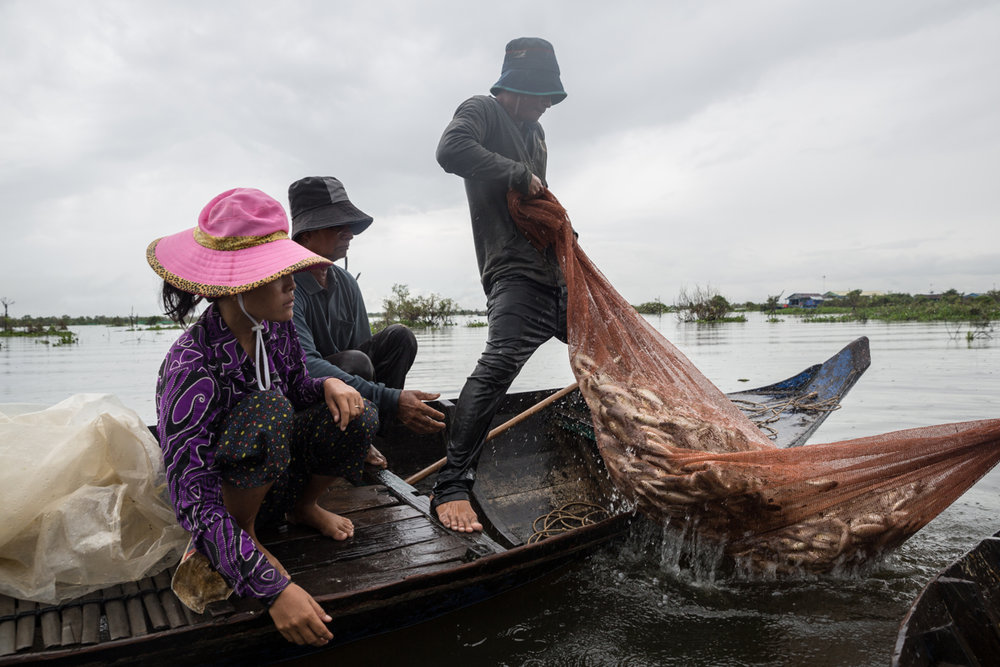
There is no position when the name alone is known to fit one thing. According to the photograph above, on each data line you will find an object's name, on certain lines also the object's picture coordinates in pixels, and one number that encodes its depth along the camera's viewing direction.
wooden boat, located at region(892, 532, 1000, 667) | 1.27
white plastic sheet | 1.55
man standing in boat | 2.51
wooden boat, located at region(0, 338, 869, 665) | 1.42
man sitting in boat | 2.35
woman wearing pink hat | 1.38
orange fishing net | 1.88
